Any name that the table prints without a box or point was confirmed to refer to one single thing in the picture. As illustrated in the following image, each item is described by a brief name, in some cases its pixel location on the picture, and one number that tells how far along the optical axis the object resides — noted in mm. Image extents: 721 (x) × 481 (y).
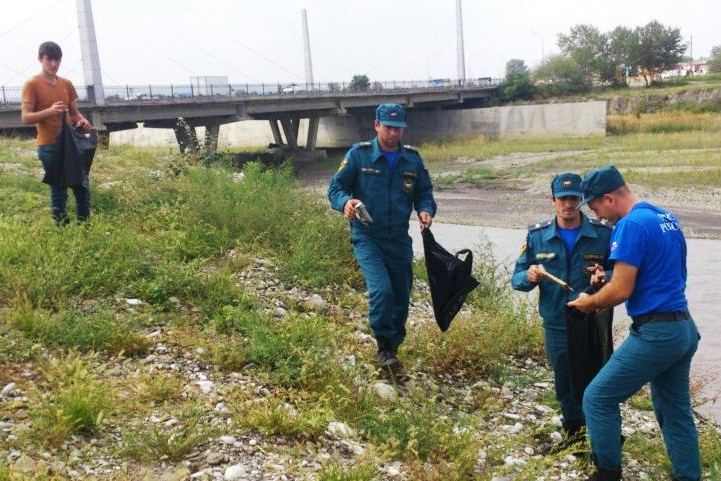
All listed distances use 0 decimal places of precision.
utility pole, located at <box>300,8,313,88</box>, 51756
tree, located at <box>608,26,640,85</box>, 60781
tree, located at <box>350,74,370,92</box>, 42616
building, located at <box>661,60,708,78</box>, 69794
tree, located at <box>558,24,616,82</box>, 62094
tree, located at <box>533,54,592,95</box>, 54812
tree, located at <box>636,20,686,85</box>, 61000
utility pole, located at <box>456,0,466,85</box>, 57594
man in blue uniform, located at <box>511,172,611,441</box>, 4277
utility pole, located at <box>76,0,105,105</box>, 22531
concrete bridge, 23906
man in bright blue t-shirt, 3516
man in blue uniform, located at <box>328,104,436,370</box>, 5102
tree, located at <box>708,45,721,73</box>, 74375
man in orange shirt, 6496
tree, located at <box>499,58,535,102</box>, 53969
